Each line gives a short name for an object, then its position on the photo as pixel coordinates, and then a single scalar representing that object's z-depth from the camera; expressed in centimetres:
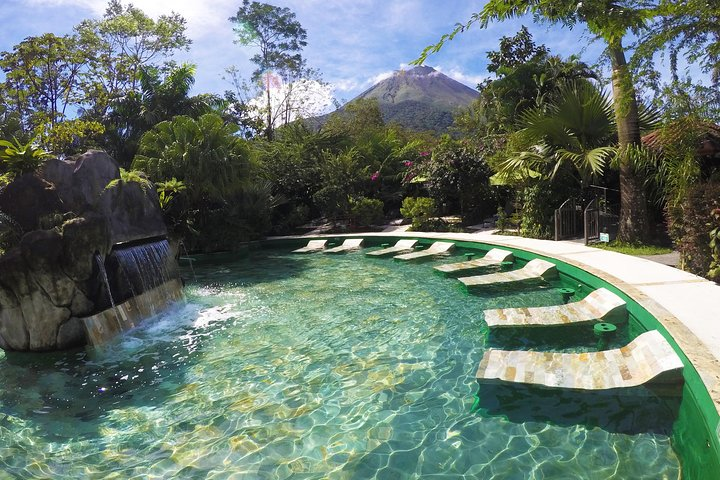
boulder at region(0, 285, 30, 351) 611
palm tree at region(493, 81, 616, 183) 1189
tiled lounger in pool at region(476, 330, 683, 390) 388
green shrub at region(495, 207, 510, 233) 1459
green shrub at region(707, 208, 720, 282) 596
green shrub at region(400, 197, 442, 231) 1665
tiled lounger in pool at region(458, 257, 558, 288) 847
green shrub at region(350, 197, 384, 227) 1873
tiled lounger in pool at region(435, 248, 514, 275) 998
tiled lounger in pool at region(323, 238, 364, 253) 1482
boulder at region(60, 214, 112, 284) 630
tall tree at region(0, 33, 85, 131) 1580
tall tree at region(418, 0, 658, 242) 515
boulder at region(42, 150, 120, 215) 716
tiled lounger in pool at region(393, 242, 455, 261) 1213
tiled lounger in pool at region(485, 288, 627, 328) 577
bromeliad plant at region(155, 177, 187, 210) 1254
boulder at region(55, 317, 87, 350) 630
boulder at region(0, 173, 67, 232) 661
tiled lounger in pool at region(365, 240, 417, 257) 1335
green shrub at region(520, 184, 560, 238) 1267
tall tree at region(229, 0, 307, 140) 3238
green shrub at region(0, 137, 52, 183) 668
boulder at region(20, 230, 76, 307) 602
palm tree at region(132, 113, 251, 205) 1459
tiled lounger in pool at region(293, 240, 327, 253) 1548
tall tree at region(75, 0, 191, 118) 2061
